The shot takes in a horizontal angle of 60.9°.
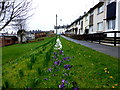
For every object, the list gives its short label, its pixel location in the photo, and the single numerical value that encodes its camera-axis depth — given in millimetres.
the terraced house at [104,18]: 13922
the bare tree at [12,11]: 10203
